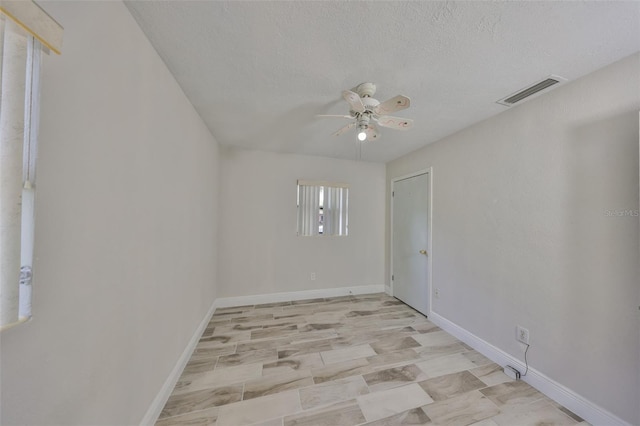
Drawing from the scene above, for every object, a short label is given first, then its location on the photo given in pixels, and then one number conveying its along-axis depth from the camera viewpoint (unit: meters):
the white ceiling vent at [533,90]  1.59
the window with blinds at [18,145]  0.55
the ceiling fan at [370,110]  1.46
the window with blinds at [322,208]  3.54
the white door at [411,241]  3.01
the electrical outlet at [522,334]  1.84
